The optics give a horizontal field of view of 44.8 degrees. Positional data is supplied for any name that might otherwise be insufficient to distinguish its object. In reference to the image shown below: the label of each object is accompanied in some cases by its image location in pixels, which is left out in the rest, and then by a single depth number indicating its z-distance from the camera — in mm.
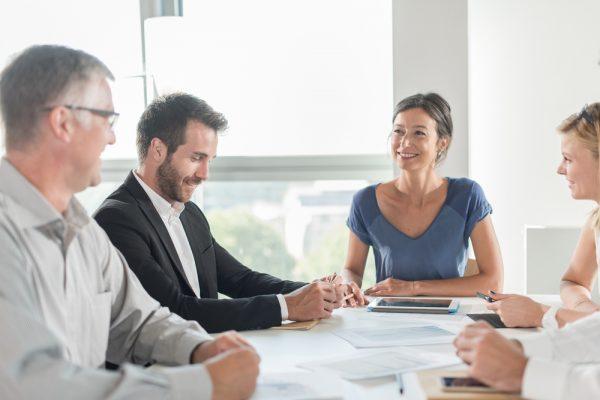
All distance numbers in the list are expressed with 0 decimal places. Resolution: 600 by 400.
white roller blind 4527
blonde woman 2227
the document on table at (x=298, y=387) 1526
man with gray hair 1340
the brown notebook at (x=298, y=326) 2270
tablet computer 2477
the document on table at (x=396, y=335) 2027
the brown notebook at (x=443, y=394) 1470
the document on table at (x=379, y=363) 1723
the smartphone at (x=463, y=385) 1522
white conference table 1591
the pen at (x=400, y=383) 1596
